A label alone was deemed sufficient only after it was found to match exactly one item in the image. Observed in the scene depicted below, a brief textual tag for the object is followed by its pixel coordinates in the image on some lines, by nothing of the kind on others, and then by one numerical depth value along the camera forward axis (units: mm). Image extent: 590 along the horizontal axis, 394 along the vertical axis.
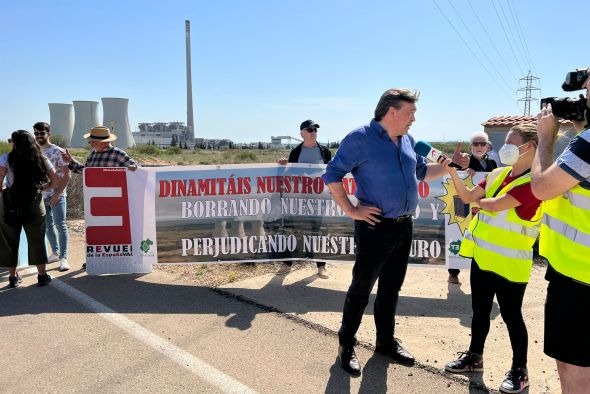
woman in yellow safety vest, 3006
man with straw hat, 6109
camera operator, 2016
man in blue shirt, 3291
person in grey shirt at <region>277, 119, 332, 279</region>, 6145
